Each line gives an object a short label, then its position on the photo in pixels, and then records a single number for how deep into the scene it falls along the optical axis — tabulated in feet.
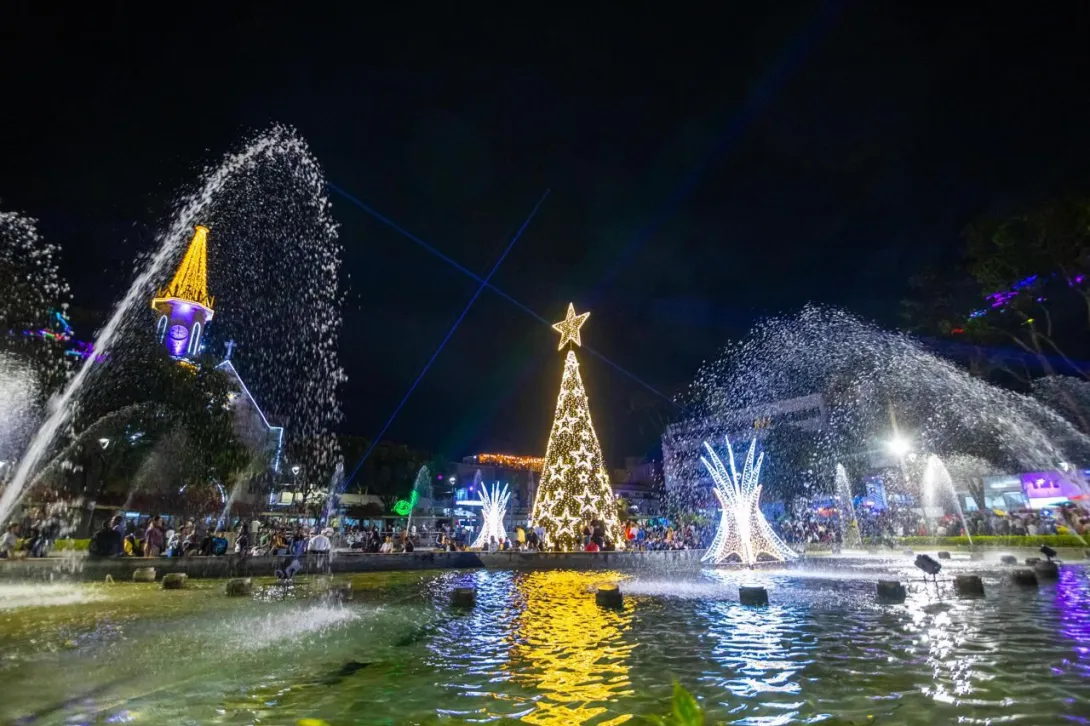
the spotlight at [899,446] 137.96
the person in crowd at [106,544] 58.03
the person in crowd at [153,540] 64.39
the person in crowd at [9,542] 61.46
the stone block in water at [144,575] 52.80
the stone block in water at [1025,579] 40.78
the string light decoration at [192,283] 220.43
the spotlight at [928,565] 39.68
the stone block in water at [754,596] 36.27
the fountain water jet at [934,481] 141.49
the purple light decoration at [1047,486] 114.62
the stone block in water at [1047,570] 45.62
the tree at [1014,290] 76.18
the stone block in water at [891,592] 36.24
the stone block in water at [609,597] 36.17
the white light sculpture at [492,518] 106.04
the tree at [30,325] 66.80
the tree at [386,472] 218.59
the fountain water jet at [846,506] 118.93
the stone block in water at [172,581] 47.78
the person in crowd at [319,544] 56.34
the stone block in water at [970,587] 37.17
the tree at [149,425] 70.54
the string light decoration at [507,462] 287.89
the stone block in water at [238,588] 43.27
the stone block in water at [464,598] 37.19
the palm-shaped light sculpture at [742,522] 70.79
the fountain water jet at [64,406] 66.33
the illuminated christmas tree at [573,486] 81.97
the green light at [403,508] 192.54
